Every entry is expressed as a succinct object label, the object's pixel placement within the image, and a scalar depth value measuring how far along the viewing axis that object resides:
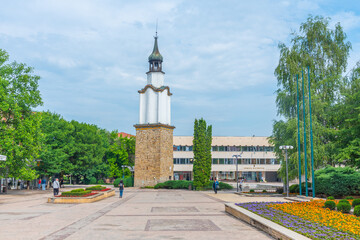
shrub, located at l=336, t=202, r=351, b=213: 16.77
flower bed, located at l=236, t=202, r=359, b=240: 9.81
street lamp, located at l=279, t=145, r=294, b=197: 28.42
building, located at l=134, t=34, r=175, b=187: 51.41
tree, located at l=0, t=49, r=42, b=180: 30.92
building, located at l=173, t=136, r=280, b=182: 75.88
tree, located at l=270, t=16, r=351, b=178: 31.14
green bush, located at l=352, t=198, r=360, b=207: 18.14
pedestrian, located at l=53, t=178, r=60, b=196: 28.69
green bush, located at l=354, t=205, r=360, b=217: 15.19
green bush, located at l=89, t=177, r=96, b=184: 66.38
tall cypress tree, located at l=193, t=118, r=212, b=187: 45.53
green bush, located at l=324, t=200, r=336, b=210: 17.59
